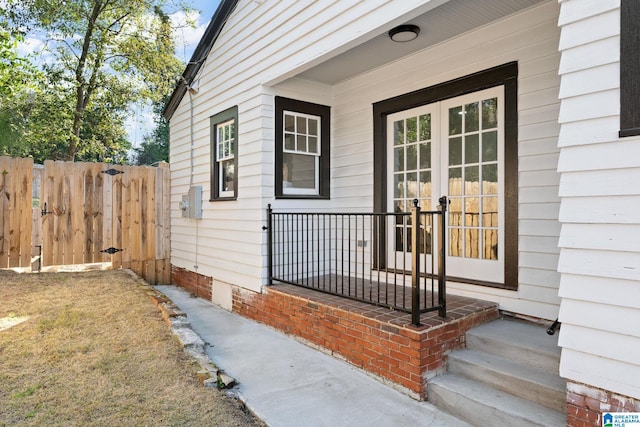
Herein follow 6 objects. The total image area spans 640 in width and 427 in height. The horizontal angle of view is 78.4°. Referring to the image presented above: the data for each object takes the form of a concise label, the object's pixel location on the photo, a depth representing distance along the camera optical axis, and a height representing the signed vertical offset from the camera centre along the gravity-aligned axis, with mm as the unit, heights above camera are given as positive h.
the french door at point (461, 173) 3824 +429
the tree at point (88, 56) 9555 +4046
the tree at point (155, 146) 25219 +4417
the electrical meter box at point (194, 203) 6500 +149
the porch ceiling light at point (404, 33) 3826 +1791
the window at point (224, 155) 5723 +867
